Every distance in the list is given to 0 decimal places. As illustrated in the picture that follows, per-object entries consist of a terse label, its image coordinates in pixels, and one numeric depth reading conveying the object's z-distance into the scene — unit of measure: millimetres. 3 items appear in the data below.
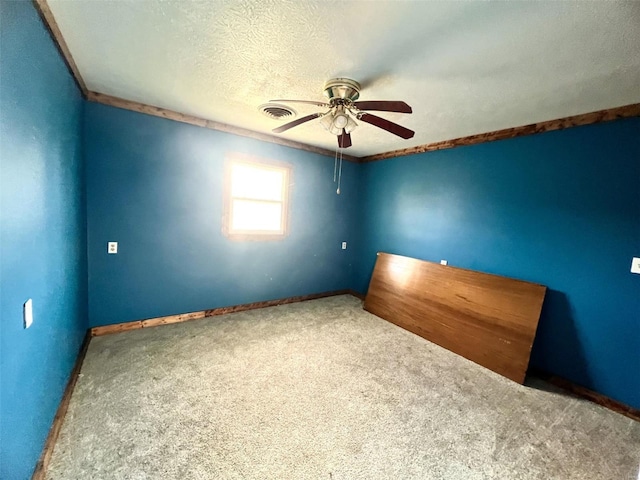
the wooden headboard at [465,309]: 2619
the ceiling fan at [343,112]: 2025
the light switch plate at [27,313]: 1223
